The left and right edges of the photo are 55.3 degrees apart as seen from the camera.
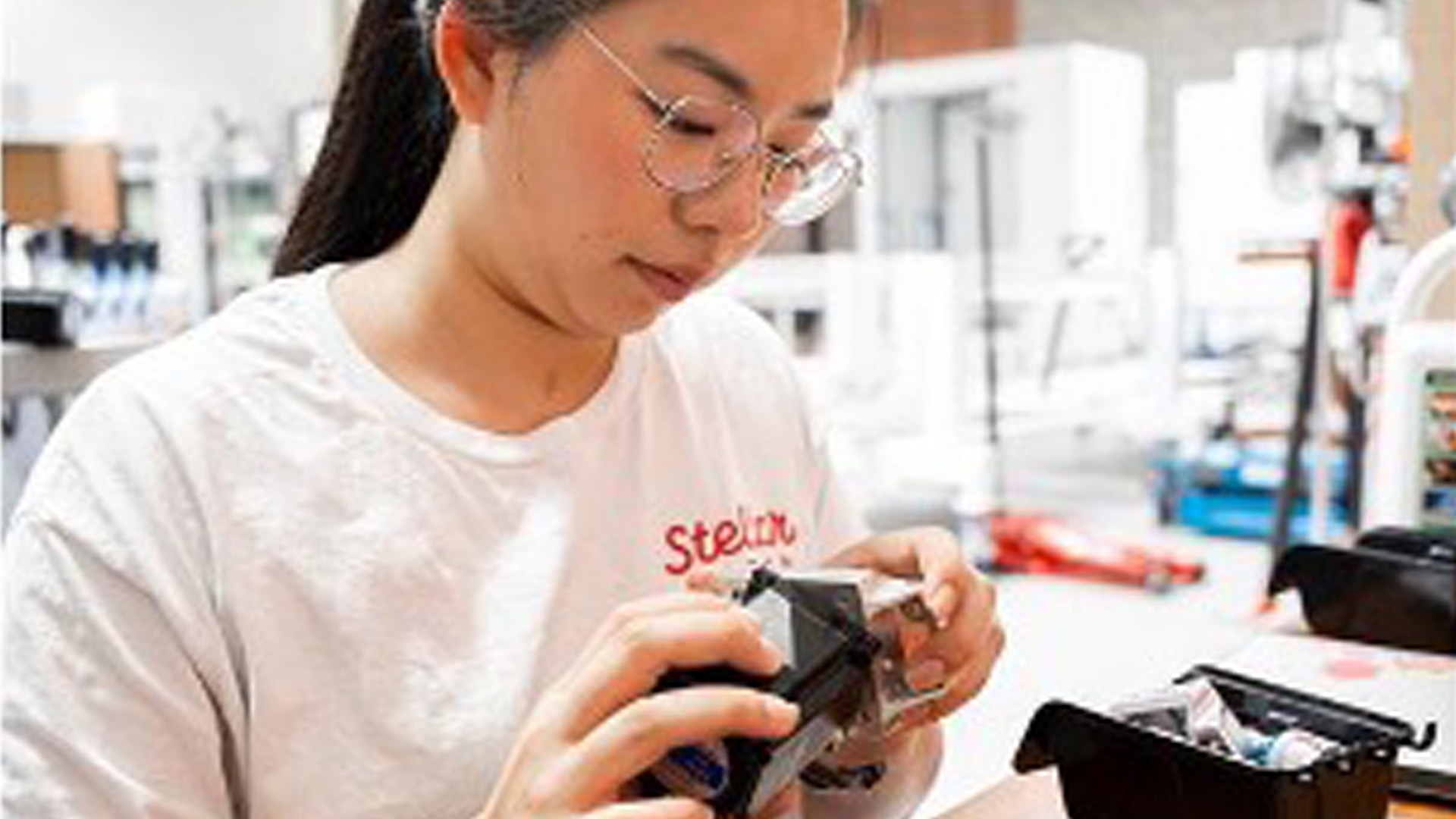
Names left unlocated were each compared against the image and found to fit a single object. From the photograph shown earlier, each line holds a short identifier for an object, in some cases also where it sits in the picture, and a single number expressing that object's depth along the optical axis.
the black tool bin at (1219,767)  0.73
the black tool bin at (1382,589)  1.18
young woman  0.75
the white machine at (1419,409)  1.41
